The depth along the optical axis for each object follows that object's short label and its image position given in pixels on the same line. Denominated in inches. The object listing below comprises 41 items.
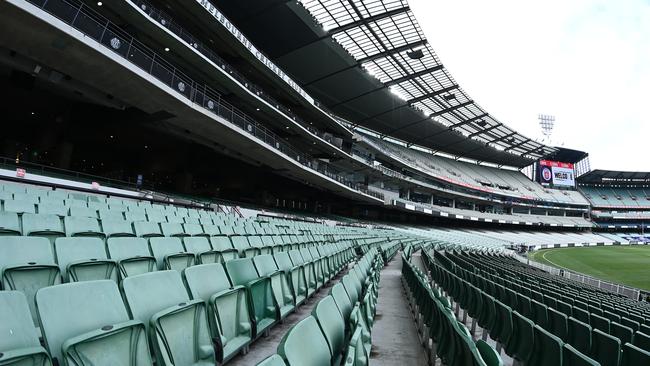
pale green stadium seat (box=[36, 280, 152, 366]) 67.5
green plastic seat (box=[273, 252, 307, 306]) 189.3
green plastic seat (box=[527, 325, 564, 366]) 109.1
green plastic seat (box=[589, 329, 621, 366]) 128.5
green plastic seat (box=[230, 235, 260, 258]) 227.8
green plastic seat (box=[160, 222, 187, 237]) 242.1
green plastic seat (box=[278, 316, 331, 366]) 66.0
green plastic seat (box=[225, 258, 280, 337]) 142.6
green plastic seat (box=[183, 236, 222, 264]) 185.8
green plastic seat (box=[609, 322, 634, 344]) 154.7
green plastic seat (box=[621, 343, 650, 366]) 111.8
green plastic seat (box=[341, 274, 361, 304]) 150.0
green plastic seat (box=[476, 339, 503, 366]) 75.7
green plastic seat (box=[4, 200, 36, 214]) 229.9
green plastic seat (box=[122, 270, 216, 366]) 87.7
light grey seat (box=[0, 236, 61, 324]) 100.0
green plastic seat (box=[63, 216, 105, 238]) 180.2
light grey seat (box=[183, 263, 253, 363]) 115.8
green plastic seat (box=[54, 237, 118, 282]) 119.2
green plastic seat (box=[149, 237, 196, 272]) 162.3
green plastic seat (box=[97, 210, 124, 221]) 261.9
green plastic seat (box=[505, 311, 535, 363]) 132.2
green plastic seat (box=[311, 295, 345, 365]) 91.1
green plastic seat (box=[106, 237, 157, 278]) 137.5
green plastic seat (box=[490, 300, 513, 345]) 155.4
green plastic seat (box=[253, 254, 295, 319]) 165.2
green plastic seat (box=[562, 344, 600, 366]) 90.4
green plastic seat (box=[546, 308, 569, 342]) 157.2
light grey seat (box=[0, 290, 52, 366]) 65.9
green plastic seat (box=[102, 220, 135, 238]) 202.4
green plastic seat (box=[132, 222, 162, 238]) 216.4
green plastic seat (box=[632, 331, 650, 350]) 143.9
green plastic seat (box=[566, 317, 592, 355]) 143.6
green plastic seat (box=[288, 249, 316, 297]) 214.0
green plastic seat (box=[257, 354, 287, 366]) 55.4
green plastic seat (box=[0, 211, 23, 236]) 150.9
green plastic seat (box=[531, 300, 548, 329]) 175.2
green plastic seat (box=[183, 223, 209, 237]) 272.4
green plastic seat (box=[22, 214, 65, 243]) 167.2
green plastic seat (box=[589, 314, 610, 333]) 167.4
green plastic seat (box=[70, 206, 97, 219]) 254.6
